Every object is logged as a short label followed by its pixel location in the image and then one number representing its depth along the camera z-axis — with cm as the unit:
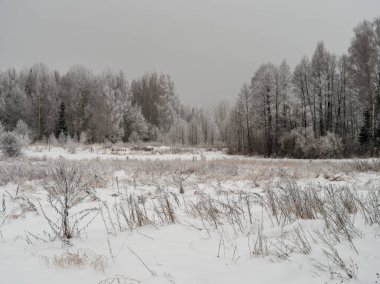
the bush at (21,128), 2973
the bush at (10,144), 1786
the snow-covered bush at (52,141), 2996
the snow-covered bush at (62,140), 3044
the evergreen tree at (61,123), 4159
